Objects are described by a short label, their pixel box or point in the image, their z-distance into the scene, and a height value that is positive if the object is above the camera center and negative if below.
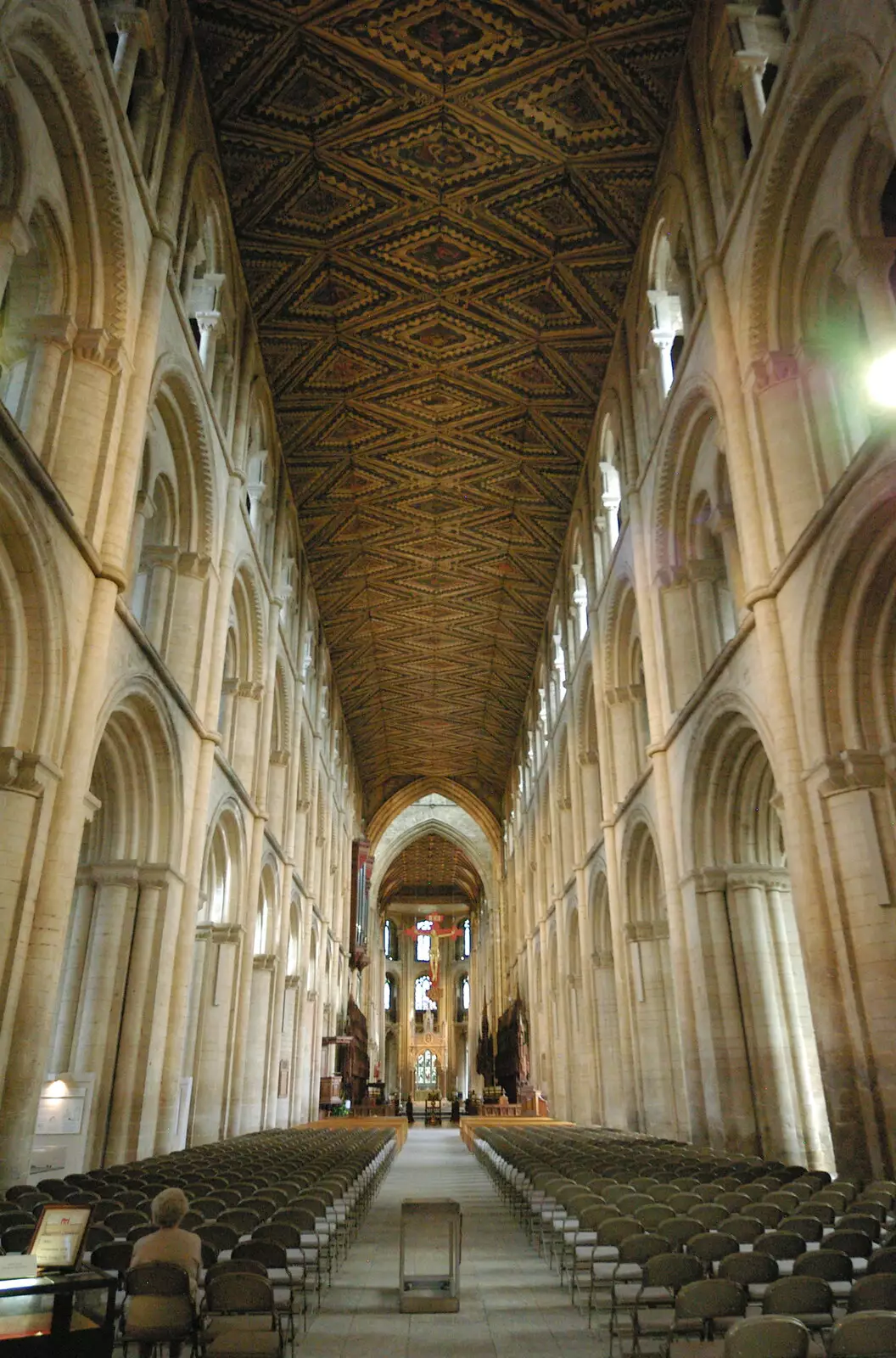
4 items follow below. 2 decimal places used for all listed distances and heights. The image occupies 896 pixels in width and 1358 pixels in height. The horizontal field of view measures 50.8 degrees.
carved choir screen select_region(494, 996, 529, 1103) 29.07 +1.55
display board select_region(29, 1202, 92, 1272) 3.77 -0.48
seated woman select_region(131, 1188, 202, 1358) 4.24 -0.57
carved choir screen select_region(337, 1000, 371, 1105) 31.33 +1.48
